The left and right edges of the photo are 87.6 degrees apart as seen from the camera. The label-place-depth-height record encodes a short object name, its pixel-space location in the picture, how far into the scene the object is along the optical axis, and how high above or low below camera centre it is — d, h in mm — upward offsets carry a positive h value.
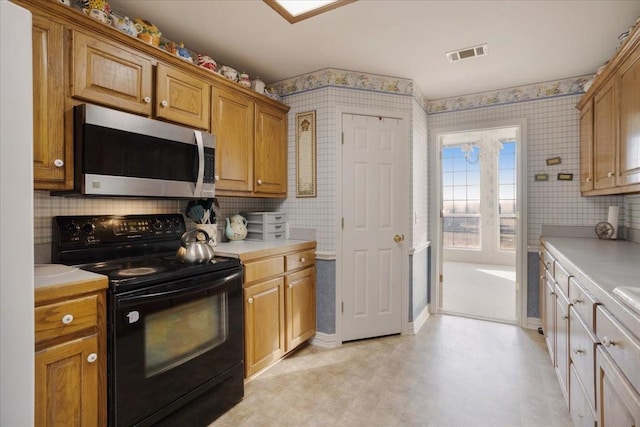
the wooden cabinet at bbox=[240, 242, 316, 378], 2264 -701
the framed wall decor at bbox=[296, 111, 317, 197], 2969 +510
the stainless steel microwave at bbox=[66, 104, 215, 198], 1604 +305
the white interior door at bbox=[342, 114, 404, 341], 2959 -137
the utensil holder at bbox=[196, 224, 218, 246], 2459 -141
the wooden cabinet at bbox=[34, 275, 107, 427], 1248 -571
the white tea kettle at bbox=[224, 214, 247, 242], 2748 -147
